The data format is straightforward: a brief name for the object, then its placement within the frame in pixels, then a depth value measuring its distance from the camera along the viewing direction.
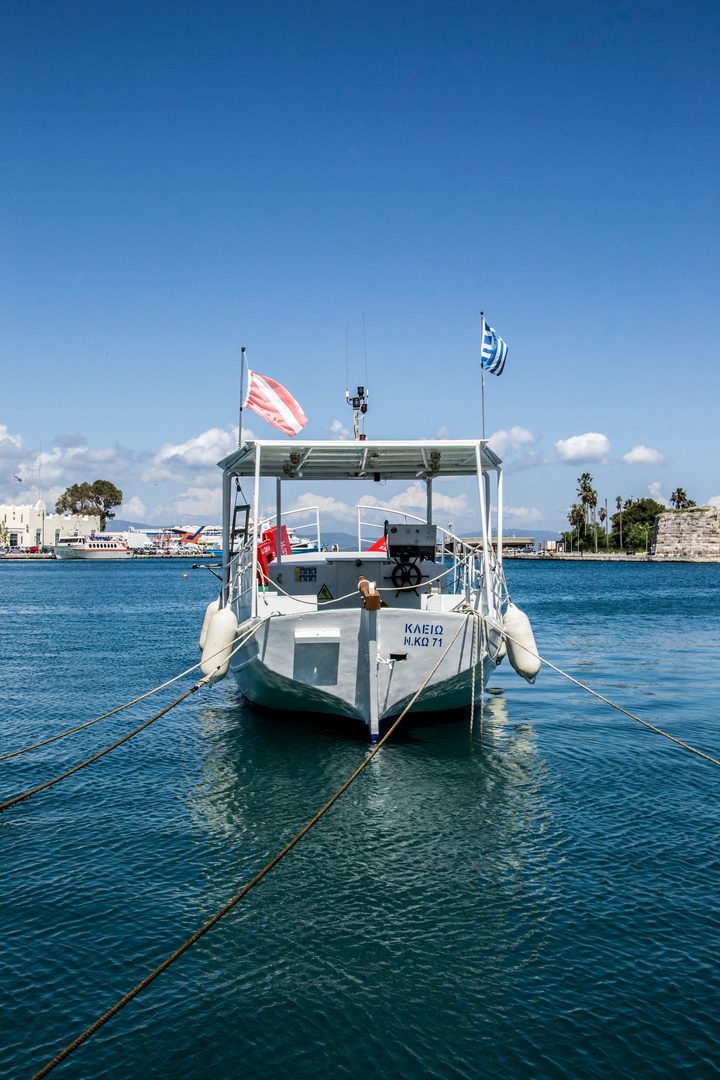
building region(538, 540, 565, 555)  157.43
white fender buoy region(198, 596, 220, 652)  14.50
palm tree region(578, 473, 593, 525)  122.36
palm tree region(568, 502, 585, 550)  128.25
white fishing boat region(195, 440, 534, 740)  10.77
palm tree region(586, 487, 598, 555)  122.44
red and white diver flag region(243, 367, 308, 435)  11.99
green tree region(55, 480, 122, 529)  150.12
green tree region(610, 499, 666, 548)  123.81
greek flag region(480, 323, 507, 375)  13.35
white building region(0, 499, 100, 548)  150.12
